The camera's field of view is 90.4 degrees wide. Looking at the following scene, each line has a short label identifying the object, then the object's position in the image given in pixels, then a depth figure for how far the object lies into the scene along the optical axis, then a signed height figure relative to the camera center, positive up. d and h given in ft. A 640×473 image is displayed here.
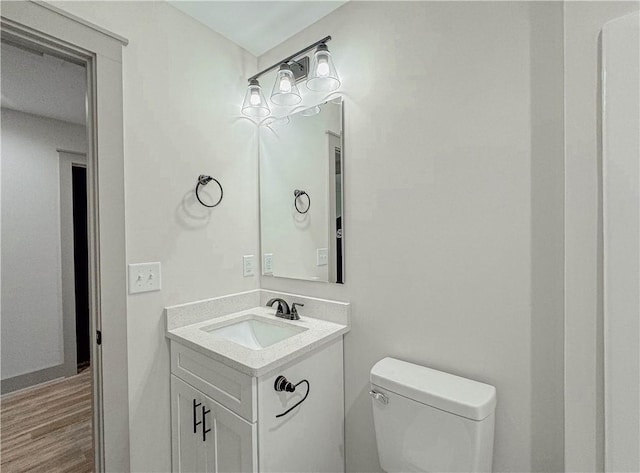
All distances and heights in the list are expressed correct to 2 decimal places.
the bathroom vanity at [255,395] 3.64 -2.08
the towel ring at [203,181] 5.12 +0.85
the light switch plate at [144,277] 4.40 -0.61
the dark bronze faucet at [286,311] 5.20 -1.30
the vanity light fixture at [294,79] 4.67 +2.42
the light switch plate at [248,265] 5.90 -0.60
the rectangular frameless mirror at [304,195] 5.02 +0.66
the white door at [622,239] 2.58 -0.08
